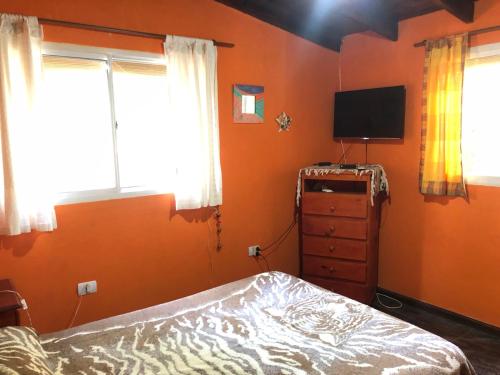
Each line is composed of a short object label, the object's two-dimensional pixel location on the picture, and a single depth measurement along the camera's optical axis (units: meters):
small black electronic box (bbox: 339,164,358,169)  3.36
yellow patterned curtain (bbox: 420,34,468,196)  2.94
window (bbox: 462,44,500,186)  2.80
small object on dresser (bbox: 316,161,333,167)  3.69
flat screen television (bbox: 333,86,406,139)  3.31
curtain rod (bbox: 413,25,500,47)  2.75
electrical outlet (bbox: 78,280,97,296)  2.69
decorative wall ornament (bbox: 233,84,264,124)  3.27
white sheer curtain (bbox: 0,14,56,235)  2.28
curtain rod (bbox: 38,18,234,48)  2.42
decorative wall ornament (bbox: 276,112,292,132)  3.58
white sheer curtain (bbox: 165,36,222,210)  2.87
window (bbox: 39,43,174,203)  2.55
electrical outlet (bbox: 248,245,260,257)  3.53
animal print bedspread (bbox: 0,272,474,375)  1.51
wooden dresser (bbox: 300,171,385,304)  3.23
